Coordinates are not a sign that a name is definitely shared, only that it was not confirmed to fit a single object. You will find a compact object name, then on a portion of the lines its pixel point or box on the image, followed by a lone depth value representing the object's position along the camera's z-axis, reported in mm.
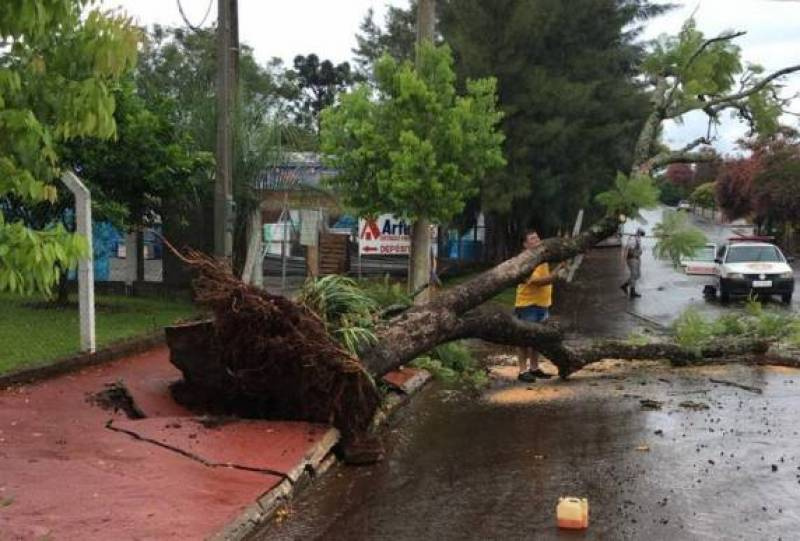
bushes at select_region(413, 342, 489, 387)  10992
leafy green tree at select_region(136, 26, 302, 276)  16297
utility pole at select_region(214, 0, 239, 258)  12359
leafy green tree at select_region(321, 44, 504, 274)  13977
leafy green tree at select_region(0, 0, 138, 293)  3377
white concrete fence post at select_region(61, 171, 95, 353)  10281
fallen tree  7734
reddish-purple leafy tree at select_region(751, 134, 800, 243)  41938
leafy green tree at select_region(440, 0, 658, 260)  23688
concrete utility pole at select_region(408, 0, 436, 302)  15562
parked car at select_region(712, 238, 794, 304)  22562
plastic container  5562
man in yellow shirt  11328
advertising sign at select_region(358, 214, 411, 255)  20781
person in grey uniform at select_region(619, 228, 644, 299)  24344
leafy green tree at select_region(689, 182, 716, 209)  80062
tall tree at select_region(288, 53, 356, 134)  69125
